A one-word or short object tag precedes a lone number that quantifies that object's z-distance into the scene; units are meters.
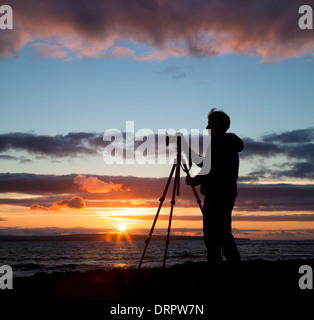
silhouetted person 4.73
